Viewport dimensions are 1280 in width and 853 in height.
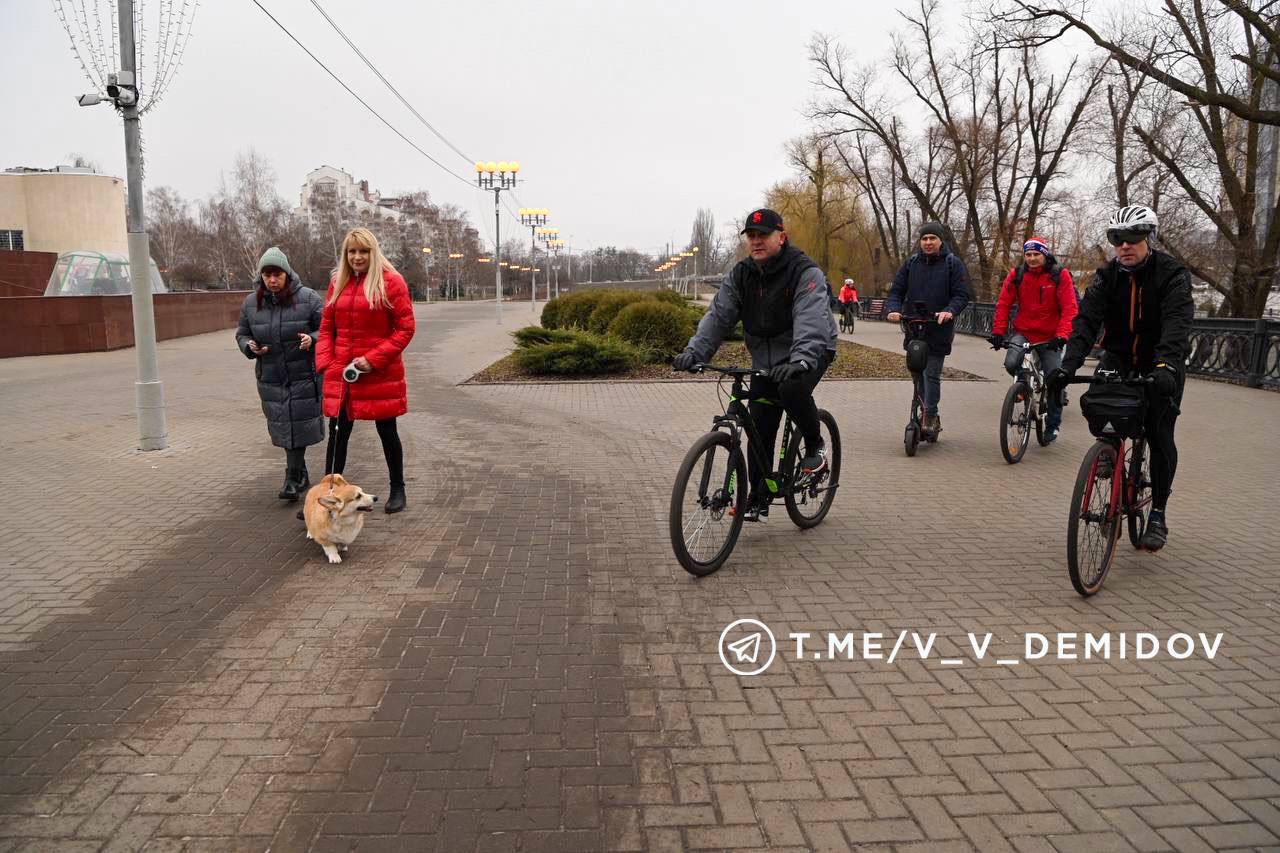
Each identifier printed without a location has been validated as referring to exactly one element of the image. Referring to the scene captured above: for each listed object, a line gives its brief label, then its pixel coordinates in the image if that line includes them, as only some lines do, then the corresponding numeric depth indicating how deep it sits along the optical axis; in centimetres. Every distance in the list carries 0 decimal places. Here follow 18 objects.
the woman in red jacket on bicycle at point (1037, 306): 821
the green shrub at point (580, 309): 2311
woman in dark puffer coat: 638
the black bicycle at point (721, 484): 474
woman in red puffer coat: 580
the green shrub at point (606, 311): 2122
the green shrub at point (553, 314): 2477
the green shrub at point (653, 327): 1692
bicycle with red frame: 450
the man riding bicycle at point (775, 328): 491
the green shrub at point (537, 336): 1588
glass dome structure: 2559
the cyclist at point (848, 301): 2938
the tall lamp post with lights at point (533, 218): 4944
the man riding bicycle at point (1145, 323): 468
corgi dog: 525
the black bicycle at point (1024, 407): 808
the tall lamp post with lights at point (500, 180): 3481
